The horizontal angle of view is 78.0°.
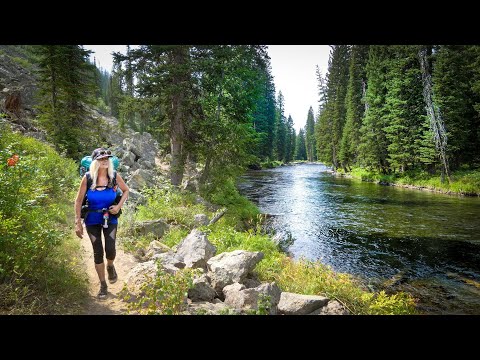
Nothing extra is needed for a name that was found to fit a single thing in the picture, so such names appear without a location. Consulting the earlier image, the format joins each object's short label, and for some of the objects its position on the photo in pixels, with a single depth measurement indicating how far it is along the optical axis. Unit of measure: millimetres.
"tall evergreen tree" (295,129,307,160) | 104812
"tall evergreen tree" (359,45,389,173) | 32250
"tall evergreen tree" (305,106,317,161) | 98250
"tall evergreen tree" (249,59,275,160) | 56438
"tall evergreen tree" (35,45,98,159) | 15531
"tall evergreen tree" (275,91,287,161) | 70931
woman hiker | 4534
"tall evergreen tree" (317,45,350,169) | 48562
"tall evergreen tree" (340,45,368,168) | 40188
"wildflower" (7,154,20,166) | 4371
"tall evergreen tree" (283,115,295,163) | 80312
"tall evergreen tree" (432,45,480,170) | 24406
